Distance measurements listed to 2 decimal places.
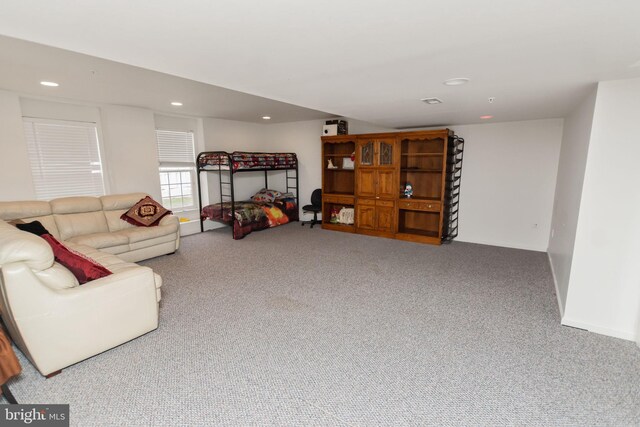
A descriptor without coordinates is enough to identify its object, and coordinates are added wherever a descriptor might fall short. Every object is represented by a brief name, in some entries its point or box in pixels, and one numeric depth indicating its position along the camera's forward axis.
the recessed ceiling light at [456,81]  2.46
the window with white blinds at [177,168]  5.88
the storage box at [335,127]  6.30
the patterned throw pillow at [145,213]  4.80
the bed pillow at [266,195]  7.11
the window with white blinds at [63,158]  4.36
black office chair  6.89
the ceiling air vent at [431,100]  3.25
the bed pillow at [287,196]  7.29
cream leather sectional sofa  2.04
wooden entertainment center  5.49
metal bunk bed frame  5.85
